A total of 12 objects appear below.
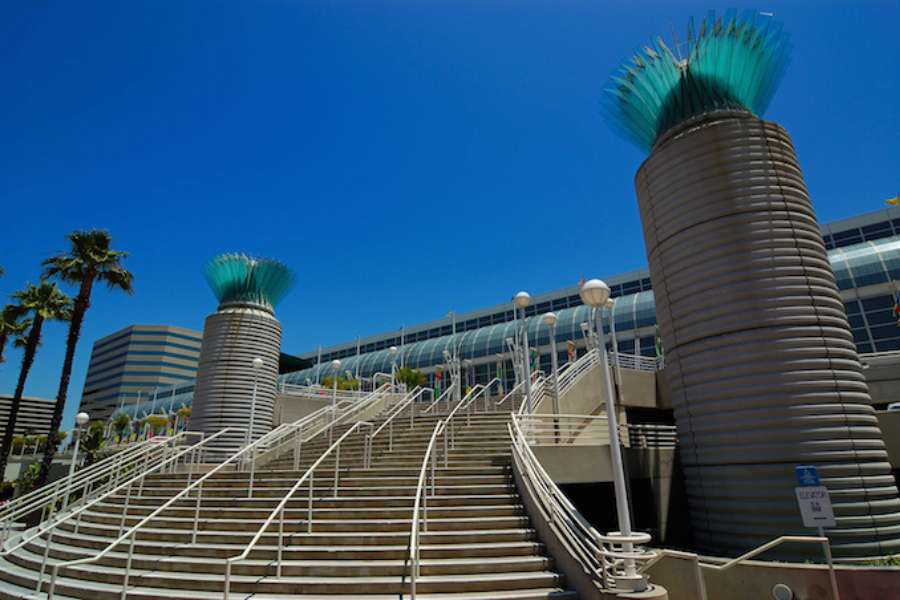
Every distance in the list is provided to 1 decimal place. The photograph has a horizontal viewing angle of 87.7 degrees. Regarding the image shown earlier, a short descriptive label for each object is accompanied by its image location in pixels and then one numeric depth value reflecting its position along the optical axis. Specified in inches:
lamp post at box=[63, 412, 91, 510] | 509.4
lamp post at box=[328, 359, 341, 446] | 565.9
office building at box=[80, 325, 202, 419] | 4566.9
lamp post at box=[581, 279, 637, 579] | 222.7
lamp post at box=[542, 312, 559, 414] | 544.8
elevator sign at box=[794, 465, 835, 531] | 235.8
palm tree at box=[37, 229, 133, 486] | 713.0
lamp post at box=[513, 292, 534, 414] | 490.6
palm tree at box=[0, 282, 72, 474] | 794.8
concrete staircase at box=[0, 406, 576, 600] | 234.7
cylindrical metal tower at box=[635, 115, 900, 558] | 336.8
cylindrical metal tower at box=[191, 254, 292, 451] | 784.9
